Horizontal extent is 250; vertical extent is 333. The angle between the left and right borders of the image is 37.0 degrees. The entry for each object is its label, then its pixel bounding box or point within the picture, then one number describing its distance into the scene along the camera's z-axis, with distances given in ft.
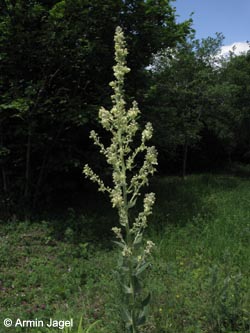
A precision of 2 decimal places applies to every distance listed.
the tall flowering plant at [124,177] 7.40
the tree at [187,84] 43.16
